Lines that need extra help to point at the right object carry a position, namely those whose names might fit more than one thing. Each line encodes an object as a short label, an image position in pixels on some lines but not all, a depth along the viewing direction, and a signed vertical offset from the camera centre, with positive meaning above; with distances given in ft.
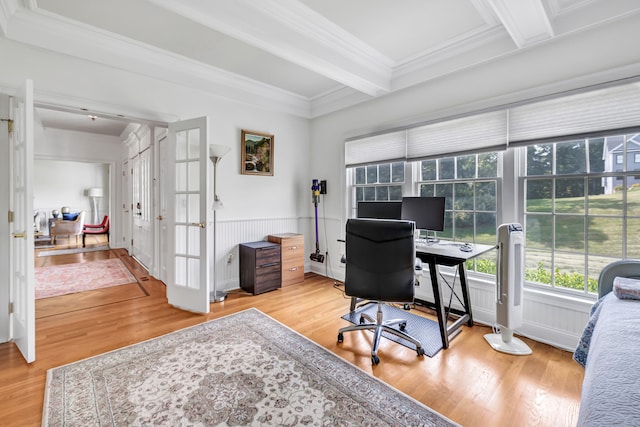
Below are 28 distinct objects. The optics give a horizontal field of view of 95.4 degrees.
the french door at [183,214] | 10.49 -0.11
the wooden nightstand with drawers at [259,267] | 12.01 -2.38
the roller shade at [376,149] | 11.62 +2.66
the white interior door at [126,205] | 20.81 +0.46
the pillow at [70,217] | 25.24 -0.51
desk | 7.66 -1.40
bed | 2.60 -1.74
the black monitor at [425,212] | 9.20 -0.04
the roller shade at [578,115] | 6.89 +2.49
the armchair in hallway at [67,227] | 23.67 -1.30
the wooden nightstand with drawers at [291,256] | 12.98 -2.06
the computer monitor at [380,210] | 10.27 +0.03
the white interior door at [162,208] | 13.03 +0.12
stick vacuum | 14.44 +0.50
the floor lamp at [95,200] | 28.30 +1.10
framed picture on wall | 12.85 +2.66
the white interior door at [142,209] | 15.31 +0.12
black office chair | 6.99 -1.29
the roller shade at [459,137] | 8.93 +2.52
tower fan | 7.46 -1.96
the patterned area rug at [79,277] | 12.46 -3.23
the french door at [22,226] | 6.83 -0.38
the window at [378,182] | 12.00 +1.29
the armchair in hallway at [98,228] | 24.02 -1.44
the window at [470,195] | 9.42 +0.55
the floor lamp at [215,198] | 11.19 +0.52
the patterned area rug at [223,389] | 5.17 -3.63
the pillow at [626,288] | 5.12 -1.39
